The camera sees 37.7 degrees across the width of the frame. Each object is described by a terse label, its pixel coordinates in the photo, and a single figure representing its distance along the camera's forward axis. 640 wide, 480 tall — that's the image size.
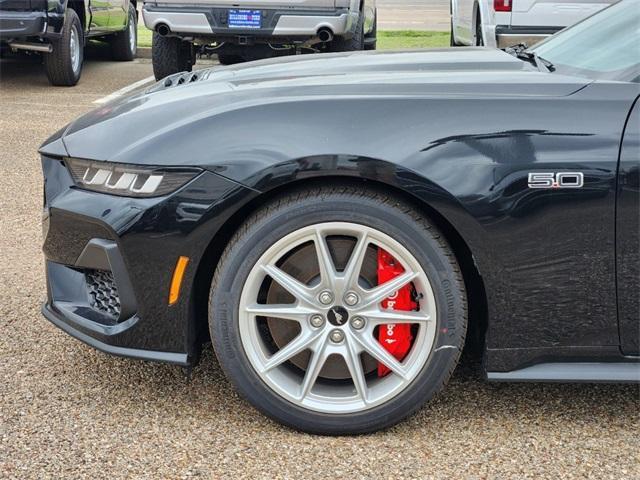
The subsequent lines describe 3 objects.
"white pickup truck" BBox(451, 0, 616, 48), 8.29
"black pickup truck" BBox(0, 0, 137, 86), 8.51
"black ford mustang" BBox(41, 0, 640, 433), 2.68
